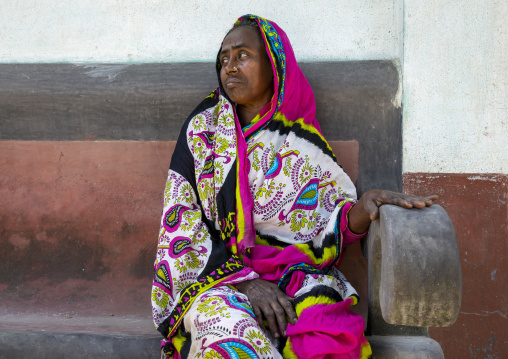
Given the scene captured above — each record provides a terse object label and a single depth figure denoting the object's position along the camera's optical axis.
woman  1.98
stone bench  2.78
